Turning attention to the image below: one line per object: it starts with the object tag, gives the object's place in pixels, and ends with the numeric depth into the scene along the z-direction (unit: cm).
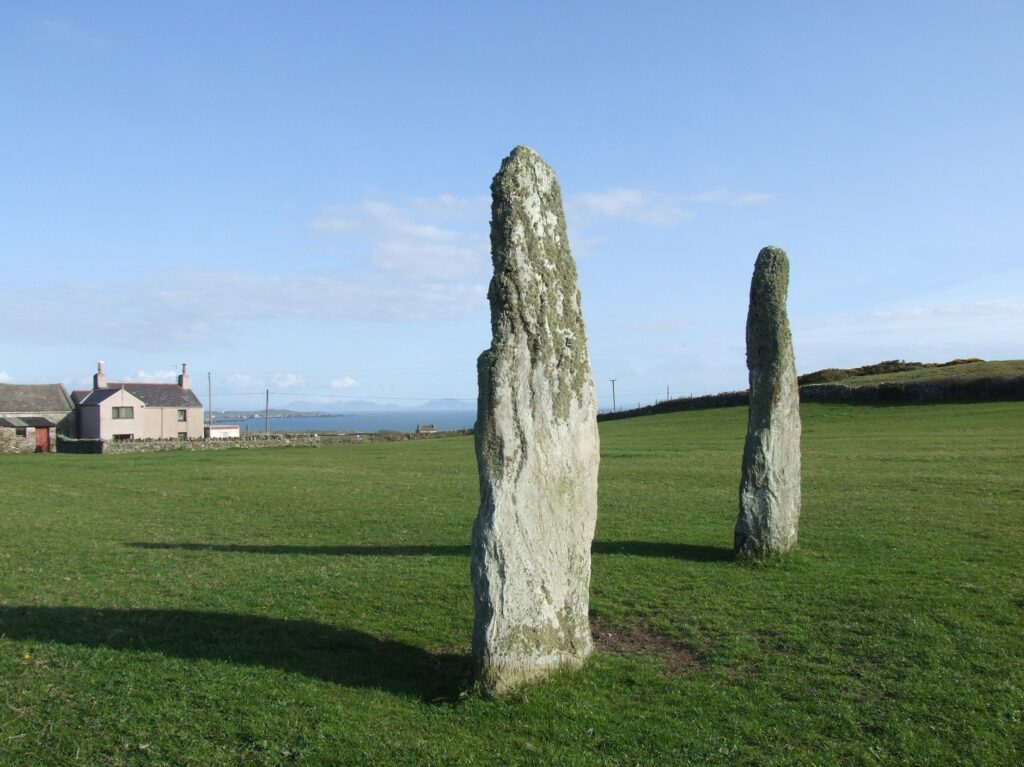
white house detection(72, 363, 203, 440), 8169
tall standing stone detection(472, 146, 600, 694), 855
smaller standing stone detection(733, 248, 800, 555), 1484
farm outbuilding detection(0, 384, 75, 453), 7369
